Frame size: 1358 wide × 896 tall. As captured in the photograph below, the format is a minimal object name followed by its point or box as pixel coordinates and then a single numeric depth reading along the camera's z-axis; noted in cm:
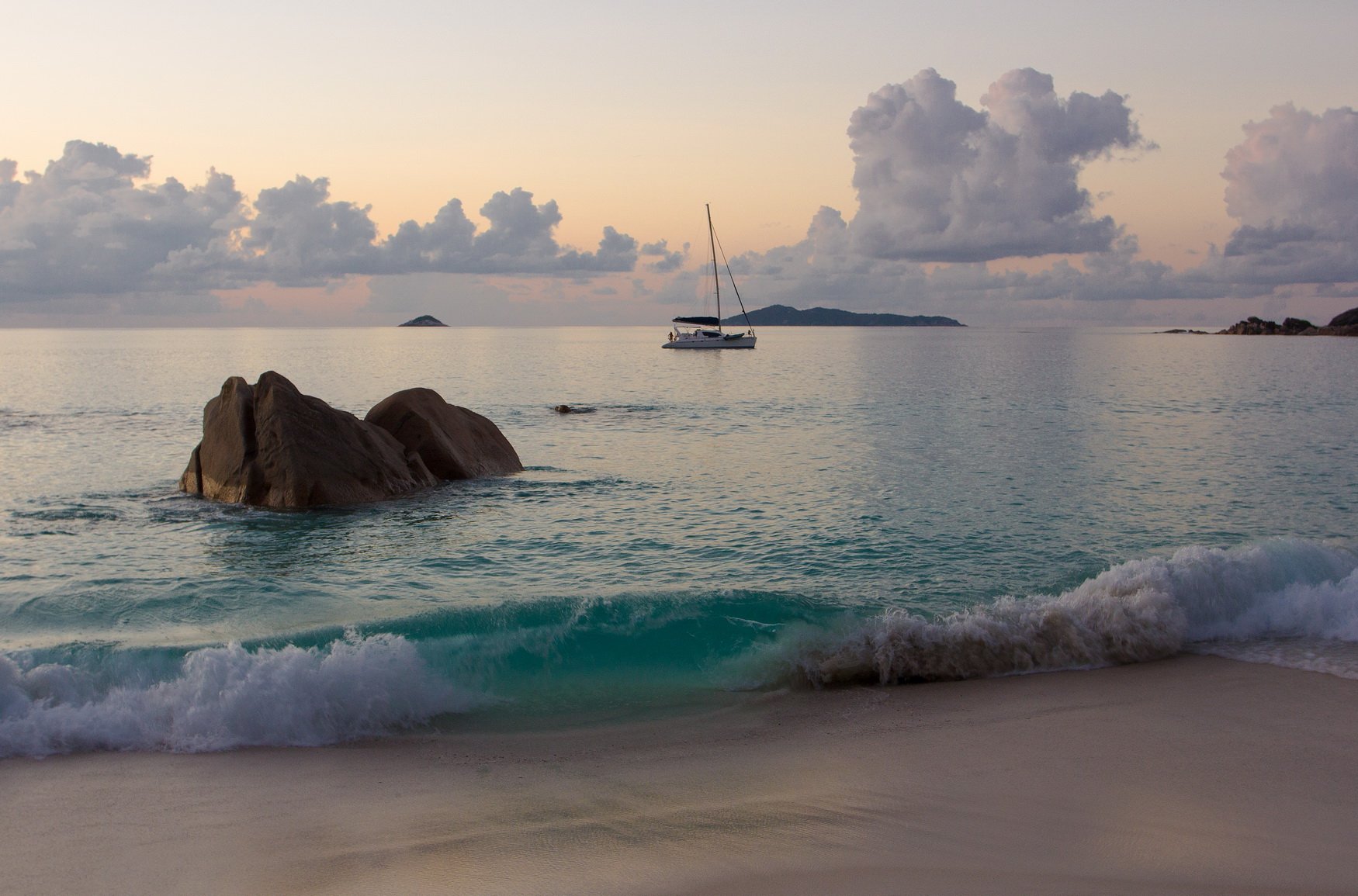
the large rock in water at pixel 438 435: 1867
